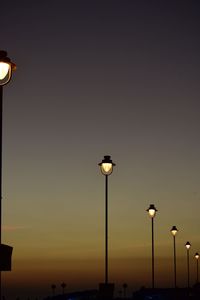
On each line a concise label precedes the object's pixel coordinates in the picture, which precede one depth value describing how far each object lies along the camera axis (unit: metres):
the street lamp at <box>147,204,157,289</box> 38.56
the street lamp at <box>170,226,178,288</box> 49.78
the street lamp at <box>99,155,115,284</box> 27.38
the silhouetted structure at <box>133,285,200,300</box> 45.97
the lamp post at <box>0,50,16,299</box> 14.73
